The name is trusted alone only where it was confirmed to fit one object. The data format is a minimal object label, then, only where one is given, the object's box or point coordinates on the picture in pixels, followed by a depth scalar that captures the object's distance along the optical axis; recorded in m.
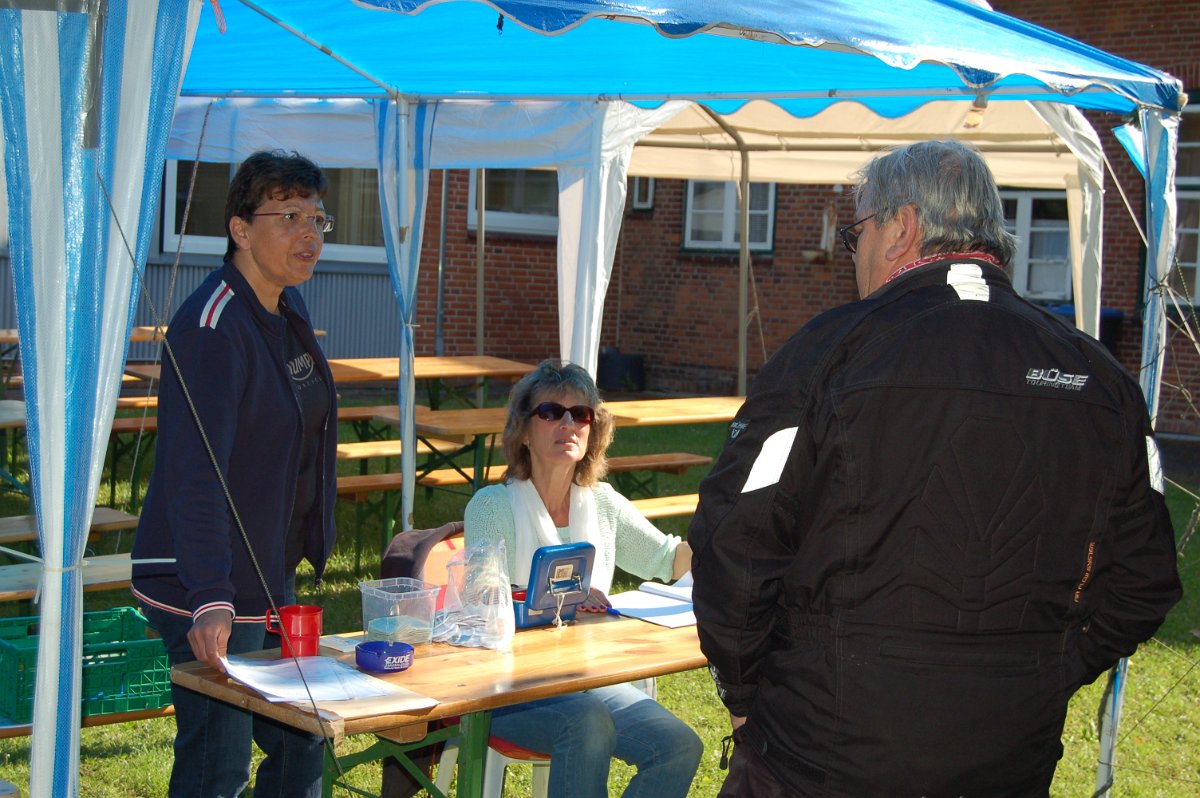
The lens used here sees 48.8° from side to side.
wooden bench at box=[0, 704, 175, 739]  3.08
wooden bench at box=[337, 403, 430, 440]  8.28
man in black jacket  2.06
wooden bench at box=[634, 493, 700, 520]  6.99
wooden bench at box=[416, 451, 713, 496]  7.57
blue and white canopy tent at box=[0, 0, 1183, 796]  2.45
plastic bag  3.20
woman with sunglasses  3.31
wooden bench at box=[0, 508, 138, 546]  5.15
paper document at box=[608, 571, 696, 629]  3.55
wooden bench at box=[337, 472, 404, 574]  6.68
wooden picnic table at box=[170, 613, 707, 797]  2.58
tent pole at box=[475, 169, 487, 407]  10.26
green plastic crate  3.17
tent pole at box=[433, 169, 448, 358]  12.16
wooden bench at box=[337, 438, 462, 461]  7.25
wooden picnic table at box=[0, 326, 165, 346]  8.88
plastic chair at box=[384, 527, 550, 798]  3.43
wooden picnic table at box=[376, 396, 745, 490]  7.22
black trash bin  16.11
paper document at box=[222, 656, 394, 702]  2.66
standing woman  2.79
